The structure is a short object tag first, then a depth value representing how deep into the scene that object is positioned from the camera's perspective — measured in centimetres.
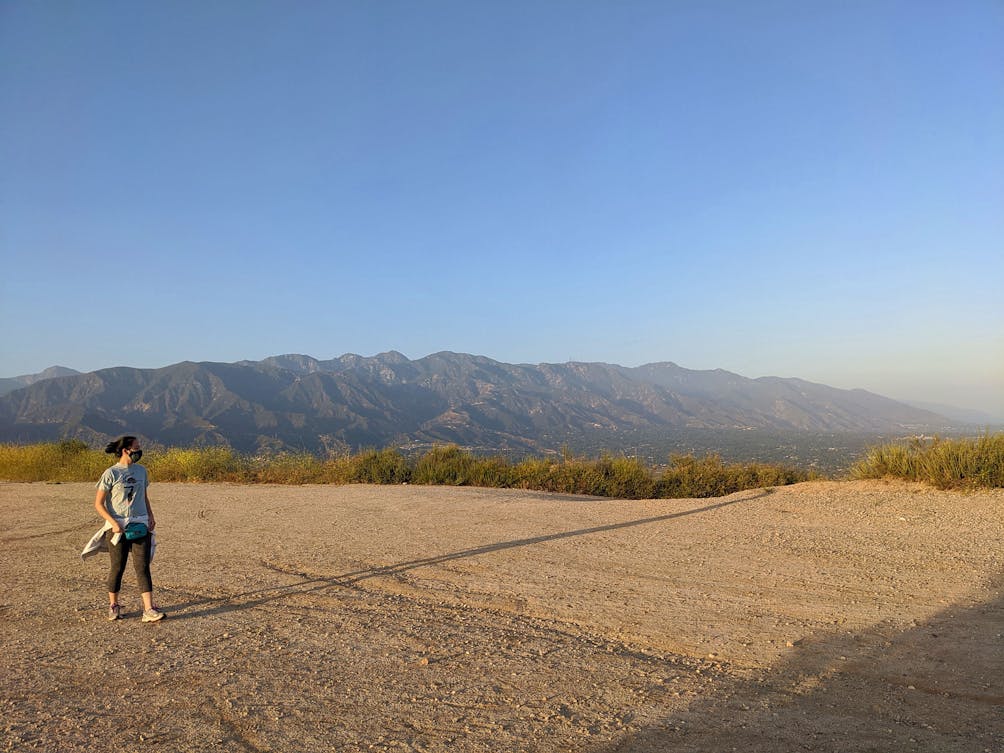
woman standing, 690
